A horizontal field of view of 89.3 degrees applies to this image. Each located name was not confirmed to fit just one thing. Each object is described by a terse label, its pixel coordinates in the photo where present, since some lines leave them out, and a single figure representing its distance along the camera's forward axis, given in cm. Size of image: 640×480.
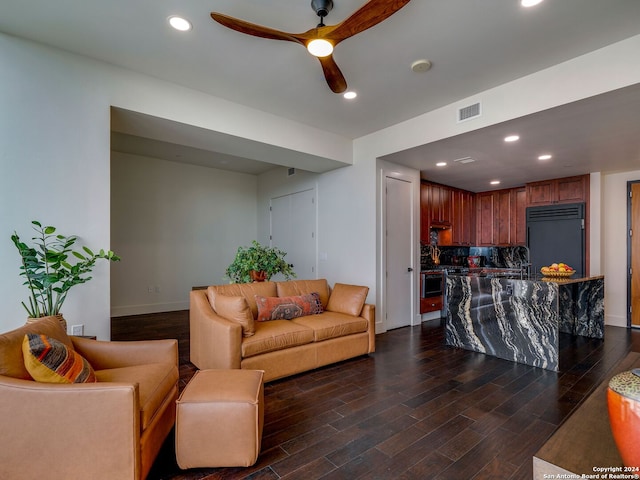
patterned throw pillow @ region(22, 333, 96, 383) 156
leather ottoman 177
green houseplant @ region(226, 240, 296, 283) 401
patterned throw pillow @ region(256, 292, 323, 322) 350
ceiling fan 187
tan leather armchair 144
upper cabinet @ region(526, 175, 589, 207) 551
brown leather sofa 288
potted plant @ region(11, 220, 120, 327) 255
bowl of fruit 380
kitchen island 336
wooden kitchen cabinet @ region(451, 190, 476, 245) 665
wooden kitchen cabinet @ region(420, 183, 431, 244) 591
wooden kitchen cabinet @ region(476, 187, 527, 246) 642
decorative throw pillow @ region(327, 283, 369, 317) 382
